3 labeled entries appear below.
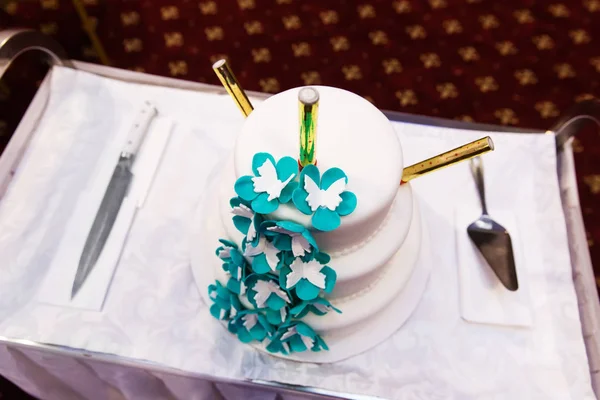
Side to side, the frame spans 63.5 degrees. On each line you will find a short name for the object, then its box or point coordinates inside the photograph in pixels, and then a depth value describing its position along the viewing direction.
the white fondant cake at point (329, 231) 0.54
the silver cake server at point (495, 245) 0.77
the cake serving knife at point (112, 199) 0.79
